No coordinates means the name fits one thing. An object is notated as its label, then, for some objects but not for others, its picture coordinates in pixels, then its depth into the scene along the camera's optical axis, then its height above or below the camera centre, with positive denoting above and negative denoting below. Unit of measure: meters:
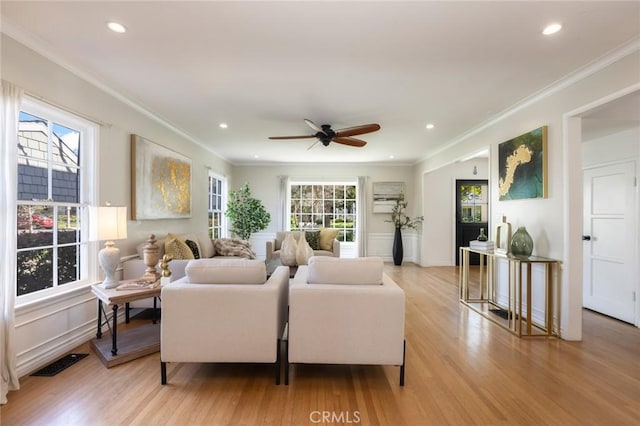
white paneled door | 3.53 -0.34
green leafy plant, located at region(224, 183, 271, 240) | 6.46 -0.05
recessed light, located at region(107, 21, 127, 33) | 2.05 +1.27
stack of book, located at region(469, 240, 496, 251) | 3.80 -0.41
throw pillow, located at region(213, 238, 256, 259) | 5.06 -0.60
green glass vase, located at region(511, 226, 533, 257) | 3.26 -0.32
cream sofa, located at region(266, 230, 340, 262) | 5.67 -0.69
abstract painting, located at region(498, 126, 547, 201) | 3.20 +0.54
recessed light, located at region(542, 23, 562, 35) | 2.04 +1.26
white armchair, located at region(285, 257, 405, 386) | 2.09 -0.77
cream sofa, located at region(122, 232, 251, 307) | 3.29 -0.57
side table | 2.42 -1.16
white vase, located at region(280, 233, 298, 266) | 4.27 -0.56
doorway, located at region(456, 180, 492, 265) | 7.19 +0.07
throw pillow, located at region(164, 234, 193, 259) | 3.78 -0.45
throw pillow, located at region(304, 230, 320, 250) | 5.93 -0.50
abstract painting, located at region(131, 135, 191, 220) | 3.62 +0.42
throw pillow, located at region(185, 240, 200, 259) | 4.32 -0.51
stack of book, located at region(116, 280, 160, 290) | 2.61 -0.64
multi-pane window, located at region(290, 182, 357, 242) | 7.83 +0.12
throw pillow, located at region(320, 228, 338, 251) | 5.94 -0.49
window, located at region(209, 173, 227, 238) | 6.38 +0.17
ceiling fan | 3.59 +1.00
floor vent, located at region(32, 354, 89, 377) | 2.28 -1.20
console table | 3.02 -0.95
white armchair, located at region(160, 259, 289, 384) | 2.08 -0.76
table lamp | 2.58 -0.16
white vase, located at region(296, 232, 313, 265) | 4.25 -0.57
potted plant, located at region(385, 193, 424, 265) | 7.26 -0.22
